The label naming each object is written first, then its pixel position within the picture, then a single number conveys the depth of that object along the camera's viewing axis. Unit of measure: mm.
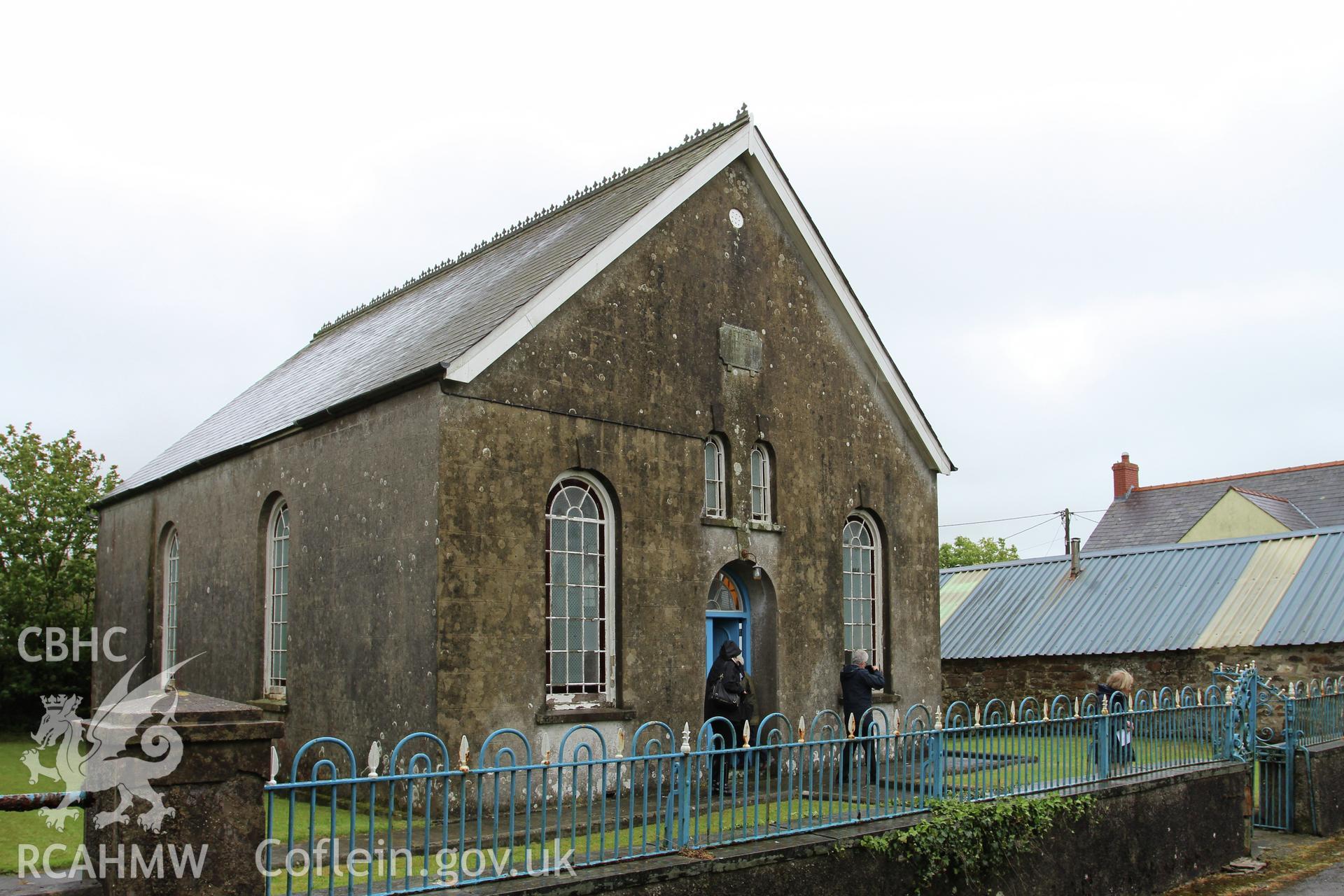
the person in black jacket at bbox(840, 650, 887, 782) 14250
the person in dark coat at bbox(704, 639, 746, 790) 13414
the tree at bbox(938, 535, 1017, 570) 56500
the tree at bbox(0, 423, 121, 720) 22219
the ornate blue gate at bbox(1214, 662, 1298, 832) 14055
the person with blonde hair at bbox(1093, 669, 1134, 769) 12164
